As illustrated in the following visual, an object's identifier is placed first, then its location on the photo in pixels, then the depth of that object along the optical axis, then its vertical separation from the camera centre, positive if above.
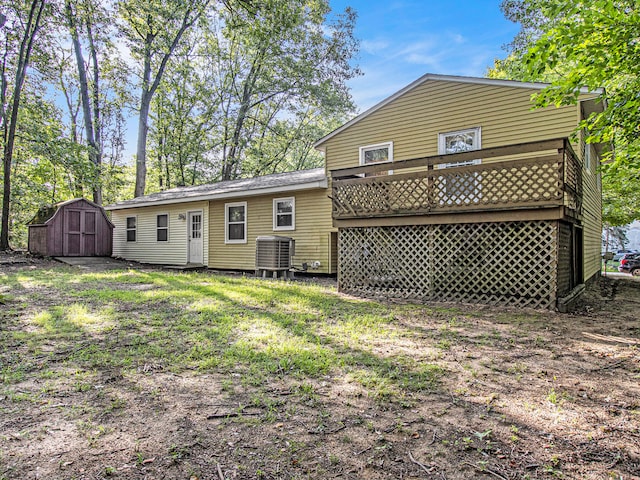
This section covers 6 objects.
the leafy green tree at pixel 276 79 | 23.17 +10.49
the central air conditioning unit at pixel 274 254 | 10.95 -0.40
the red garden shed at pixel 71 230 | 13.83 +0.38
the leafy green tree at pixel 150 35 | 18.34 +11.17
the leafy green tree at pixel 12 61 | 13.40 +7.61
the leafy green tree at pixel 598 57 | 5.22 +2.72
